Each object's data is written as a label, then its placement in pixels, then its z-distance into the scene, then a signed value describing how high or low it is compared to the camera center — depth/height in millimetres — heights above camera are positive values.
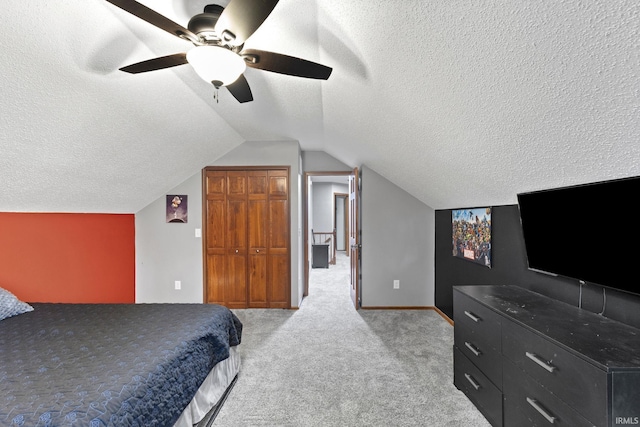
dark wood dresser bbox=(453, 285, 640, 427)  1066 -706
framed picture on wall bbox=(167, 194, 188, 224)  4109 +141
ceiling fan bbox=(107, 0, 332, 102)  1173 +846
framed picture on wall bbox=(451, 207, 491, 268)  2756 -214
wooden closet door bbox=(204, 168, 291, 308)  4078 -321
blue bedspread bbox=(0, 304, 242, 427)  1104 -725
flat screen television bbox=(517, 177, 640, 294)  1286 -99
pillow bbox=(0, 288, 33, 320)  1996 -646
